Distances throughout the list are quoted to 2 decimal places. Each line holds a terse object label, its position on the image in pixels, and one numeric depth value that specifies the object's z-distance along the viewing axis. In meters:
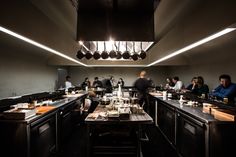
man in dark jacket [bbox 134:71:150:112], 5.41
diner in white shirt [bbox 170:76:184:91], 6.70
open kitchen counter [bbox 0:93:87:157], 2.04
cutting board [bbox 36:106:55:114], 2.51
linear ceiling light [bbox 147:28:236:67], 1.83
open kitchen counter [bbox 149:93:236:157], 2.00
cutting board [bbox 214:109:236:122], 2.00
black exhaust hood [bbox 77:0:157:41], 2.93
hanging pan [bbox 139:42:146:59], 3.90
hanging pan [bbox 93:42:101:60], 3.86
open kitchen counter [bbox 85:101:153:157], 2.29
